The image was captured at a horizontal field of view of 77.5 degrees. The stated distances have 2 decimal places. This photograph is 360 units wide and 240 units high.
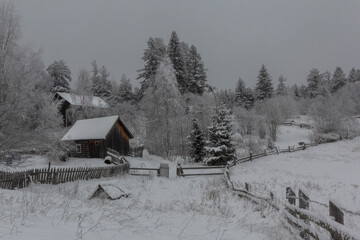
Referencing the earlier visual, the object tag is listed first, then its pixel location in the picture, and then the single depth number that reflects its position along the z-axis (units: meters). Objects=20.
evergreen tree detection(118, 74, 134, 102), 55.72
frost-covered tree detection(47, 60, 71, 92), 51.44
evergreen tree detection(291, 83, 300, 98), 85.10
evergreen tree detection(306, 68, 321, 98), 74.85
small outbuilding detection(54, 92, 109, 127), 38.69
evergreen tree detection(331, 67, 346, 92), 74.62
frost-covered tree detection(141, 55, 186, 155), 29.88
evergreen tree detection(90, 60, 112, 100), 58.69
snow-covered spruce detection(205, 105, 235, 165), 24.39
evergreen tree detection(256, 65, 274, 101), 62.73
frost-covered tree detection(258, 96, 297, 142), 45.31
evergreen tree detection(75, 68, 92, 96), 38.91
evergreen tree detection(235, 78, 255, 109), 64.58
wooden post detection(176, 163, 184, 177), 18.75
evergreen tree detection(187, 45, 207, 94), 46.09
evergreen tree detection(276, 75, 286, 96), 74.30
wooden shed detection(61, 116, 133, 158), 29.09
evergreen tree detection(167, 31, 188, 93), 42.66
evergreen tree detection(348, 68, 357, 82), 81.11
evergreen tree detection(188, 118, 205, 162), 29.02
